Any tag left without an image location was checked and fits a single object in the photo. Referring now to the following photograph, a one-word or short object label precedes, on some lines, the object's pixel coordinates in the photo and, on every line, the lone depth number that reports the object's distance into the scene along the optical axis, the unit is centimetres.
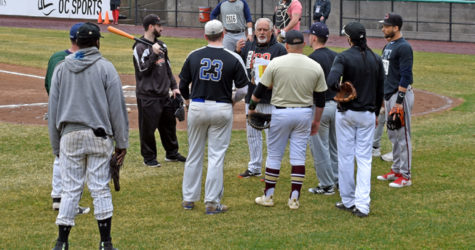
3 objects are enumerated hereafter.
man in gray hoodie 1280
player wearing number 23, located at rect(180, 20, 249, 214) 1582
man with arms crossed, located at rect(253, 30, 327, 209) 1584
